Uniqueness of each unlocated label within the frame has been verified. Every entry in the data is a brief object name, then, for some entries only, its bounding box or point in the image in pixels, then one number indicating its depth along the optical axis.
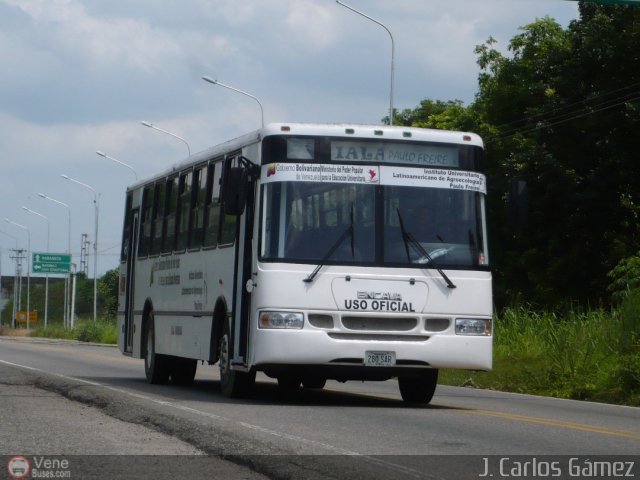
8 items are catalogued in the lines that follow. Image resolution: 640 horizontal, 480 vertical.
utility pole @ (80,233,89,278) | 112.00
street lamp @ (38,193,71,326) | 99.62
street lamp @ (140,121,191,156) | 55.50
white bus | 15.53
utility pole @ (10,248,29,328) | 127.97
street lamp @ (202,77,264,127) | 45.77
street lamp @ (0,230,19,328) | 127.16
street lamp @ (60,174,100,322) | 77.16
